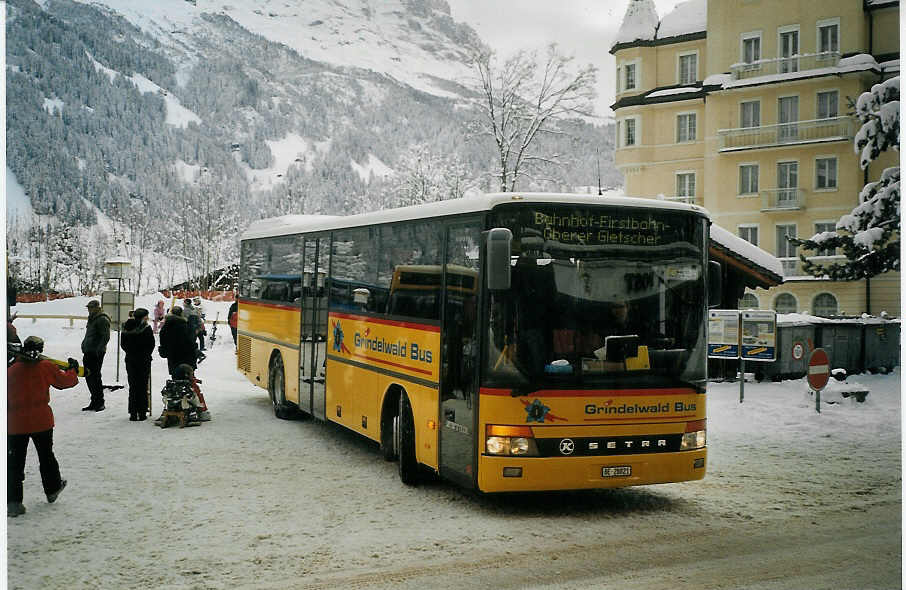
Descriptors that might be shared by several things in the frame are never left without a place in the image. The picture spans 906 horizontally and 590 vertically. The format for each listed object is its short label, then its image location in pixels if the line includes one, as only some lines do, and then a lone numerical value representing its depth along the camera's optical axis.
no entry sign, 16.16
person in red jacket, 8.88
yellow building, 42.34
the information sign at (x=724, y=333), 18.53
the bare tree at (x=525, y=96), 42.25
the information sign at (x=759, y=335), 18.03
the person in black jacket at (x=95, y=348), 16.75
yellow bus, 8.71
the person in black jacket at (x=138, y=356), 15.57
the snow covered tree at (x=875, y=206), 19.36
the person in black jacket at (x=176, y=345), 15.25
